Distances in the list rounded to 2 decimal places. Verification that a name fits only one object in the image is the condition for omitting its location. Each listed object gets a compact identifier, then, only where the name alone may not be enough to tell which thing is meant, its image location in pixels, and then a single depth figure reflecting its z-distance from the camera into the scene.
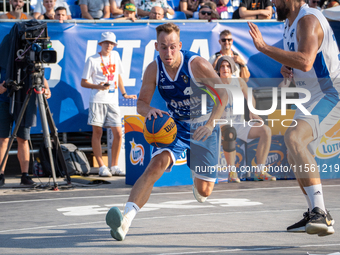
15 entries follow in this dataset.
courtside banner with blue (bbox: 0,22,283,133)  18.05
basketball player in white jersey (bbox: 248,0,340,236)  7.98
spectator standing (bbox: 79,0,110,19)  20.69
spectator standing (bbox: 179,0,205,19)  23.71
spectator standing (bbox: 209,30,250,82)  17.31
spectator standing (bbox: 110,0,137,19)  21.40
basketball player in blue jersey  8.46
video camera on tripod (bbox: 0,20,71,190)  14.56
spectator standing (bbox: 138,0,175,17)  22.30
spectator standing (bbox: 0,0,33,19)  19.51
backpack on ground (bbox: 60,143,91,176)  16.81
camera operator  15.19
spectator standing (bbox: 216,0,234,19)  22.92
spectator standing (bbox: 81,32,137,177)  17.37
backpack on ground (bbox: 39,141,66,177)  16.71
